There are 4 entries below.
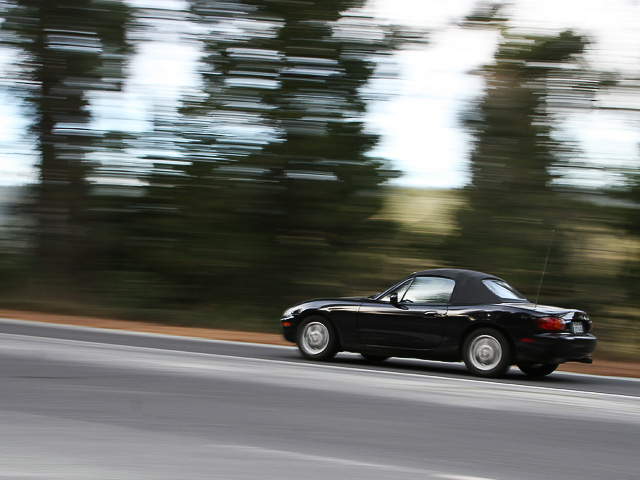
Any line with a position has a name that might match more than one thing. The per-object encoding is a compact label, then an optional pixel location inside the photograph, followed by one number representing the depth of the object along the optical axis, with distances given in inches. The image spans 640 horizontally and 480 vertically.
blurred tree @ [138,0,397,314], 999.0
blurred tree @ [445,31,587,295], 916.6
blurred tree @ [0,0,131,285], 1043.3
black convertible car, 362.9
